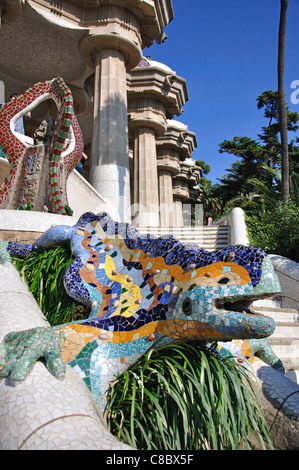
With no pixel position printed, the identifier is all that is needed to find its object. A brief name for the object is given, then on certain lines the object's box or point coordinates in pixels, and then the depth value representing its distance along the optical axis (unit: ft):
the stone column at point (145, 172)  65.67
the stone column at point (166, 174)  85.20
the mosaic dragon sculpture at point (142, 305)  7.33
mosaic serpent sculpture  19.34
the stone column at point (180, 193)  102.83
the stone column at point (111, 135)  45.85
